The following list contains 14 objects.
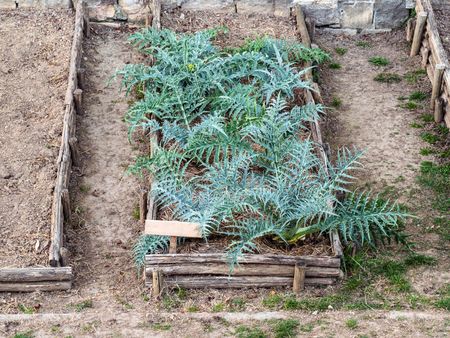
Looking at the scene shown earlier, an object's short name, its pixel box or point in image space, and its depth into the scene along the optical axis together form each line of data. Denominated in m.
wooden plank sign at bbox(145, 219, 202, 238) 7.77
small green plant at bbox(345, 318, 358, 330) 7.27
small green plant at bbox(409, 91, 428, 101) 10.48
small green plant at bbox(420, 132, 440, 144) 9.80
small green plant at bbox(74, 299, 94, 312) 7.66
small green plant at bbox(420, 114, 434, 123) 10.10
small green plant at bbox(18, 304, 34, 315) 7.64
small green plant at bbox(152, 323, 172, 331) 7.32
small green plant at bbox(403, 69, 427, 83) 10.81
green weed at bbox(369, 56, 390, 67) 11.13
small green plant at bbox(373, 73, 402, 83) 10.82
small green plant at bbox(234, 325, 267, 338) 7.18
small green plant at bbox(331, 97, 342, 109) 10.34
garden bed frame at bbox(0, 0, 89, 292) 7.80
